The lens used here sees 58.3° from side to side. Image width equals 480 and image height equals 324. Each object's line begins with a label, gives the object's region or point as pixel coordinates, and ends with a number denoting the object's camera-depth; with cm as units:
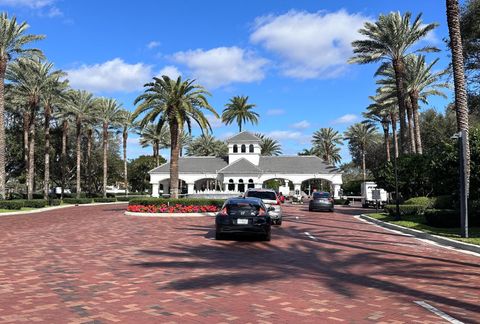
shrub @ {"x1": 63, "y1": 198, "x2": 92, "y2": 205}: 4775
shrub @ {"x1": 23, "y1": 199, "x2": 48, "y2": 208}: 3686
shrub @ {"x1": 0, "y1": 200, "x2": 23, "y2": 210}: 3331
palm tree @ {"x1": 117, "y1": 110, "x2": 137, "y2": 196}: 6025
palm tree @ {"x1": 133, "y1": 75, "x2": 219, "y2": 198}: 3019
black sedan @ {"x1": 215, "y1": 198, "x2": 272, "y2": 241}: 1382
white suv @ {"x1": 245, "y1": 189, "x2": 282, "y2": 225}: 2047
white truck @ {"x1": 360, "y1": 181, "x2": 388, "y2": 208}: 4403
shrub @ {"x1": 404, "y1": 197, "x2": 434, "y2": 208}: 2638
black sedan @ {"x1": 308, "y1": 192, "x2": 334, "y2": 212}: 3459
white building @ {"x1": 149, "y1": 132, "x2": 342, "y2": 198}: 6606
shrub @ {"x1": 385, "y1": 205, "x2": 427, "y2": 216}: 2578
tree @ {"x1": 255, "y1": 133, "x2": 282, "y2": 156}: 9644
